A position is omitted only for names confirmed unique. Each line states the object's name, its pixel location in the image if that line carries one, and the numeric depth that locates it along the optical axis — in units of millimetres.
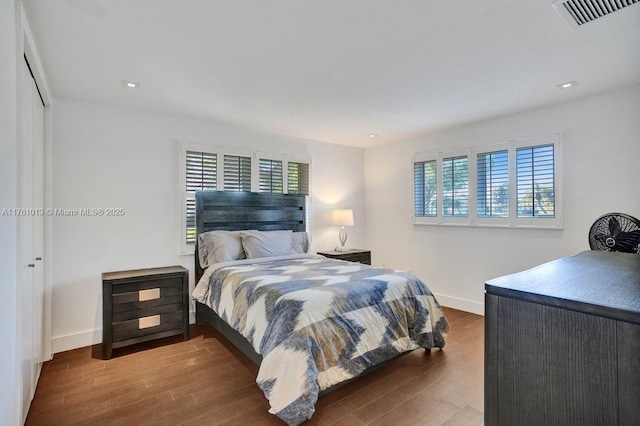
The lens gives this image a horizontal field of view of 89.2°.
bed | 2023
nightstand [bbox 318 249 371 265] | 4578
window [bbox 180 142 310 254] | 3781
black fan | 2209
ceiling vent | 1756
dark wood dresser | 645
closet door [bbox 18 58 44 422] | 1878
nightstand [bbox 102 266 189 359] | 2939
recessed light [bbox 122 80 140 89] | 2789
